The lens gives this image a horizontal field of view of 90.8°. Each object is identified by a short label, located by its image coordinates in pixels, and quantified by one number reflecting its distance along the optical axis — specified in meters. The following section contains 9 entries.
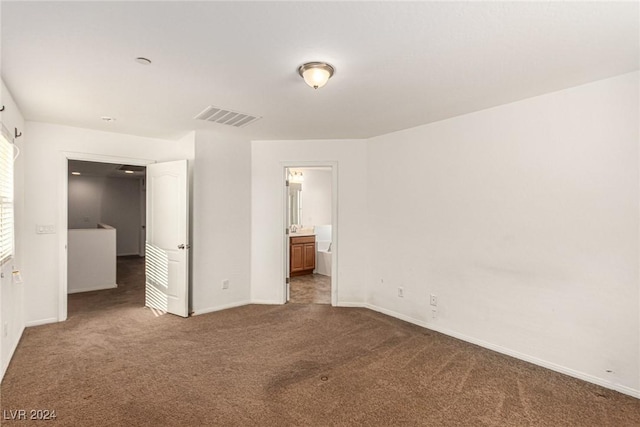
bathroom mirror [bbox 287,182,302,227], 7.38
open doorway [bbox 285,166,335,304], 5.32
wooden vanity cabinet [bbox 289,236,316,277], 6.43
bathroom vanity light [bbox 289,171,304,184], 7.32
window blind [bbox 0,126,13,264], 2.57
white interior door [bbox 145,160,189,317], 4.07
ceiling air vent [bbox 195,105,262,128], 3.35
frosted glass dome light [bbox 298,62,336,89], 2.21
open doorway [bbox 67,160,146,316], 5.16
